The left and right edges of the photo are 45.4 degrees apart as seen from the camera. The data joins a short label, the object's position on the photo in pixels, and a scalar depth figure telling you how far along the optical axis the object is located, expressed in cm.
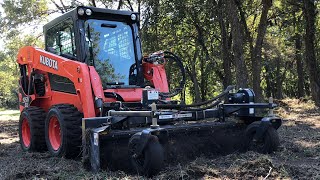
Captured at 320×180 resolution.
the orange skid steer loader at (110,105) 568
